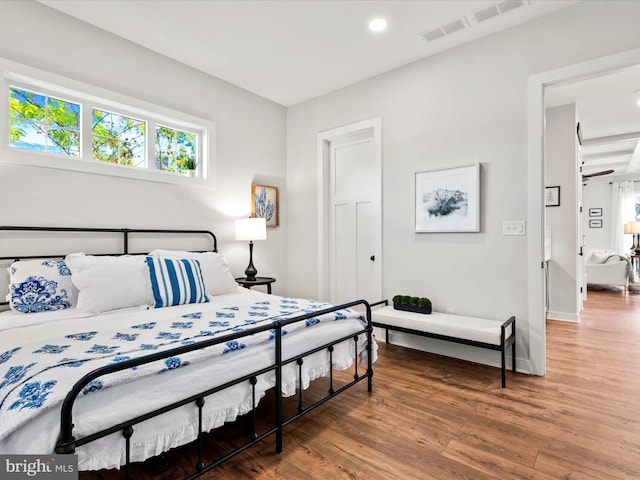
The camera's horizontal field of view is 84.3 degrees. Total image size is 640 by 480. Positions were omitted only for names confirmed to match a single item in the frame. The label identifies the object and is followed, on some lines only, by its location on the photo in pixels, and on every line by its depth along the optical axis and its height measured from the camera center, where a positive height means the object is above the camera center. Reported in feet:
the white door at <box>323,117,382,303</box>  13.10 +0.69
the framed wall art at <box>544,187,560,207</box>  15.84 +1.54
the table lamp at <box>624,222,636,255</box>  26.52 +0.06
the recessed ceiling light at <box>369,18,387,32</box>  9.67 +5.79
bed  4.11 -1.80
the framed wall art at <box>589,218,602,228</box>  30.12 +0.65
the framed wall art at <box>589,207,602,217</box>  30.16 +1.59
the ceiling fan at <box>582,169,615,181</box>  27.32 +4.49
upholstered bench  9.17 -2.72
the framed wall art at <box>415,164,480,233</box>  10.66 +1.00
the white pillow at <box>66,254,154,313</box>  7.88 -1.13
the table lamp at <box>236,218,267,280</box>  12.89 +0.13
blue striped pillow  8.64 -1.25
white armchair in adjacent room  22.68 -2.59
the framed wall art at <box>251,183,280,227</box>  14.35 +1.23
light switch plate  9.88 +0.11
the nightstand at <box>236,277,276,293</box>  12.77 -1.79
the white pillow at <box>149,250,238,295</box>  10.18 -1.13
